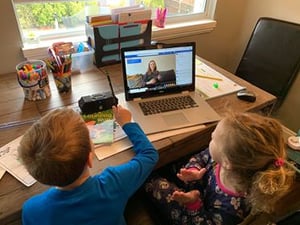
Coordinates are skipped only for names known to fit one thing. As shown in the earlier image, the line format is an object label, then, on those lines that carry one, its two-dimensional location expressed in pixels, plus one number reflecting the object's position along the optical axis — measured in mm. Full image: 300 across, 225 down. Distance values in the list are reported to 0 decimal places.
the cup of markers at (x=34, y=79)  1064
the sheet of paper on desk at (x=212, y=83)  1277
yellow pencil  1398
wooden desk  756
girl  786
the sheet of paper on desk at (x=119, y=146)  902
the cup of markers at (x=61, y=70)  1148
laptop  1080
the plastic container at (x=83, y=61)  1406
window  1423
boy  619
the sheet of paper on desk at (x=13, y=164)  791
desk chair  1672
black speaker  1047
